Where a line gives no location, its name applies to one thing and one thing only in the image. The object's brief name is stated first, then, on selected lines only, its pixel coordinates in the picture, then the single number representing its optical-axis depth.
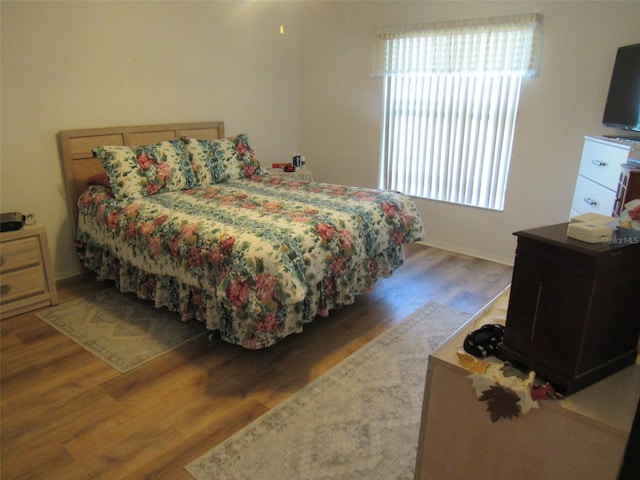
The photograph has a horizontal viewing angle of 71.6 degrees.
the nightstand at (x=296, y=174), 4.28
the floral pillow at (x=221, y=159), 3.51
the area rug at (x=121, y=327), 2.48
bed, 2.22
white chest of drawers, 2.42
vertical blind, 3.55
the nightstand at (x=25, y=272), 2.72
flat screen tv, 2.70
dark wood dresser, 0.96
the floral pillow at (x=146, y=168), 3.03
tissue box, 0.97
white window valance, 3.41
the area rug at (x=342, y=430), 1.74
